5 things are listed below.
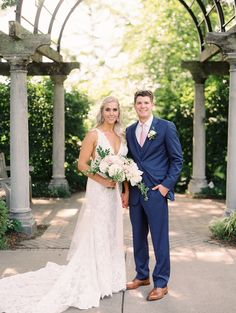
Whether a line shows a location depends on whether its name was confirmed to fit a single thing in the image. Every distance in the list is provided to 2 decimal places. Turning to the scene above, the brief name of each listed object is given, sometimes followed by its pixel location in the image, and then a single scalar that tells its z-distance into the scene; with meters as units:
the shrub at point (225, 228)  7.44
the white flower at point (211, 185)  12.29
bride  4.86
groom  4.90
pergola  7.59
